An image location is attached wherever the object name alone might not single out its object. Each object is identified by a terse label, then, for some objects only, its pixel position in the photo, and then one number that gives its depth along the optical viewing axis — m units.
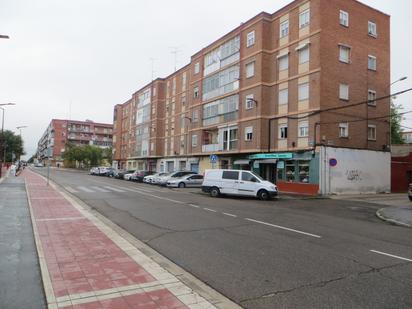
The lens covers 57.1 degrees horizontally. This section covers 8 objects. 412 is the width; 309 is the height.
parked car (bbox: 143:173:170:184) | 37.12
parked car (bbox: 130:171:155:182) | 42.97
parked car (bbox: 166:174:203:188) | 33.19
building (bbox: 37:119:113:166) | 125.44
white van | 22.22
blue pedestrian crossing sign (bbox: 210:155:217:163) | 30.79
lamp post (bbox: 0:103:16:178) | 67.28
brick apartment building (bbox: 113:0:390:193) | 27.34
